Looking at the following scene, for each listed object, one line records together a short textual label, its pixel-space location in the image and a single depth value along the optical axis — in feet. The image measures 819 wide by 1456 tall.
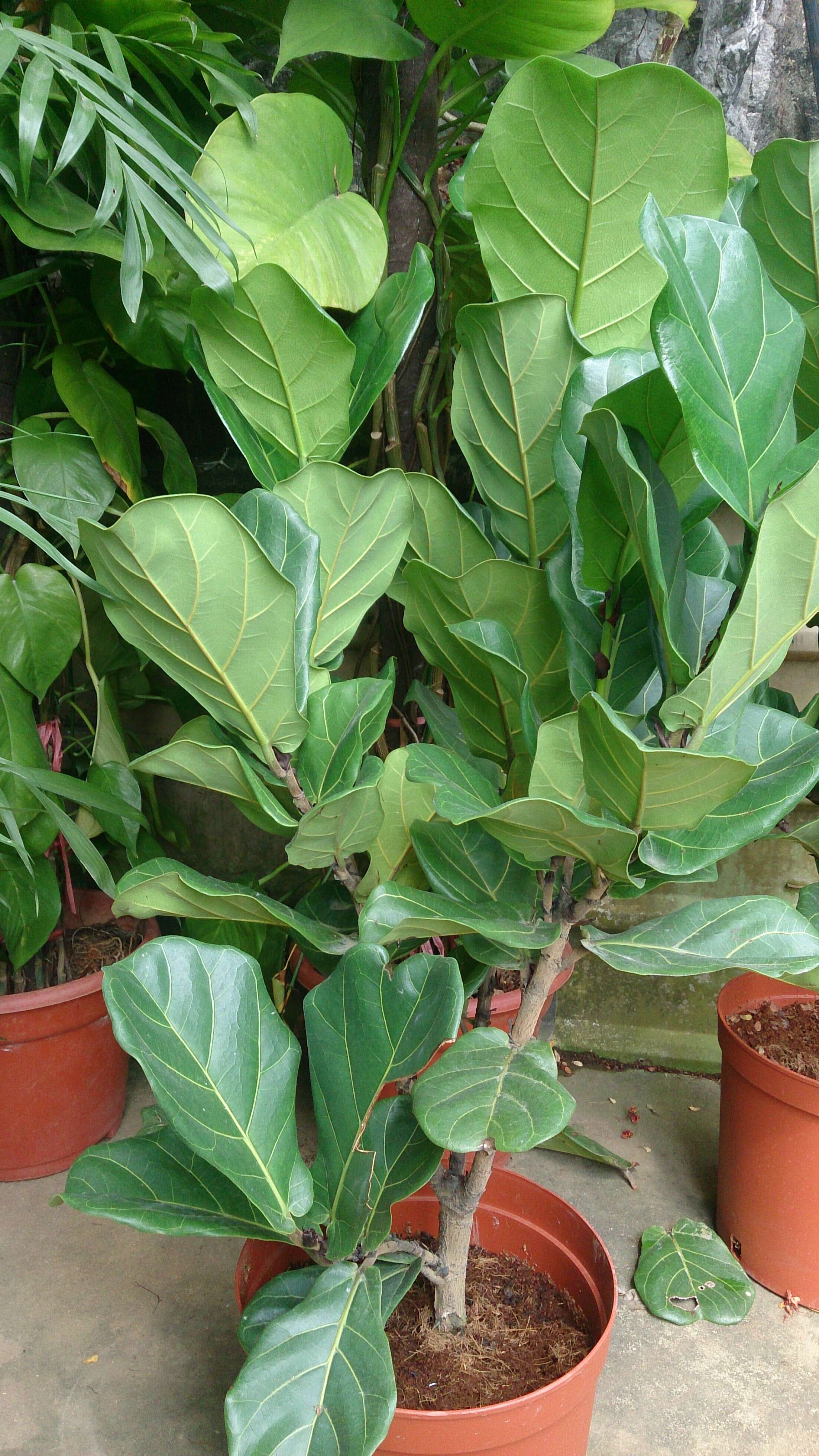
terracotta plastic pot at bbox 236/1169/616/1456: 2.23
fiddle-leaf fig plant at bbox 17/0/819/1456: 1.69
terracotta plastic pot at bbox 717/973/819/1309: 3.69
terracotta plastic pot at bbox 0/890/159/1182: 4.30
